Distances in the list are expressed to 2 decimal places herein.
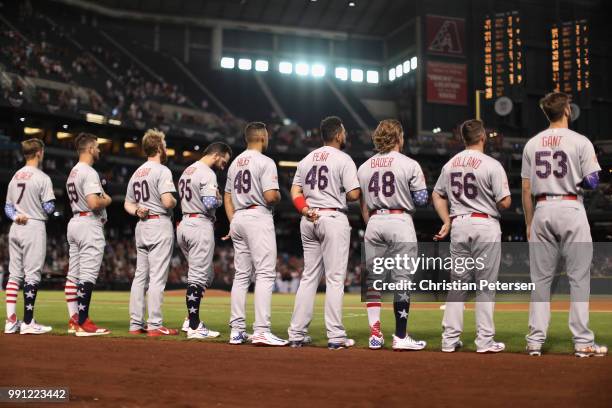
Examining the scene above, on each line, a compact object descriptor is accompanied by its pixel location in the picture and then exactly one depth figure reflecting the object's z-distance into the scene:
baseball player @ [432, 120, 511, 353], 13.82
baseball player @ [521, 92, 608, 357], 13.11
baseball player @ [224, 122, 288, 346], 15.25
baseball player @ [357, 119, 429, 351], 14.45
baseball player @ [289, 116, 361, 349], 14.84
